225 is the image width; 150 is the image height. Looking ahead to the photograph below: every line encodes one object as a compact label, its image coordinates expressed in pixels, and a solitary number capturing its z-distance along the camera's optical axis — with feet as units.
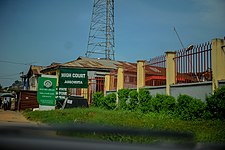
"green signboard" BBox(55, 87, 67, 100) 60.23
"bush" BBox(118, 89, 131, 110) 49.02
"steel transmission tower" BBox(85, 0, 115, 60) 94.21
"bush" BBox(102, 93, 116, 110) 53.83
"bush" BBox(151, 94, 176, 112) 36.04
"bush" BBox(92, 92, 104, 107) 59.82
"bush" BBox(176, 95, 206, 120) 31.06
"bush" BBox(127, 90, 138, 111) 45.32
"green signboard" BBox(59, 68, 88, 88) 54.85
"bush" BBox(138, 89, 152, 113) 41.38
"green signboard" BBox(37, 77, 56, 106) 54.19
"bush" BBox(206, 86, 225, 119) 28.12
